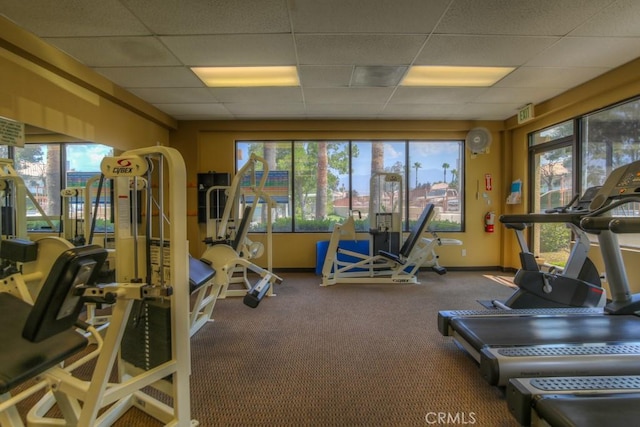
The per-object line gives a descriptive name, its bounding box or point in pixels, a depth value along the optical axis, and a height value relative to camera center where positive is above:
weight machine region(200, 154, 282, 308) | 2.90 -0.39
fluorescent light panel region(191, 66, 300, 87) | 3.28 +1.49
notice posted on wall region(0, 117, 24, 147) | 2.53 +0.65
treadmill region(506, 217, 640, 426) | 1.27 -0.83
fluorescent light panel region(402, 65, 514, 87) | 3.30 +1.51
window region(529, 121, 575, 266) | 4.21 +0.41
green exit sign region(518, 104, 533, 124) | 4.39 +1.41
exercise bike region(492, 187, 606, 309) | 2.91 -0.66
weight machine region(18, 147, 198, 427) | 1.36 -0.56
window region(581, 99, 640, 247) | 3.30 +0.77
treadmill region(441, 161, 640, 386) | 1.79 -0.86
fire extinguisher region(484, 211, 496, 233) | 5.23 -0.17
